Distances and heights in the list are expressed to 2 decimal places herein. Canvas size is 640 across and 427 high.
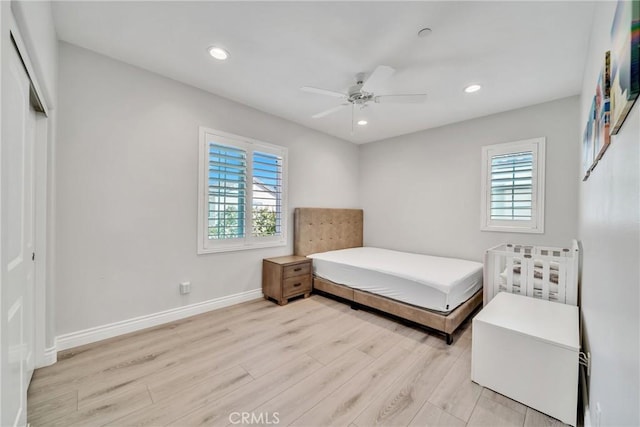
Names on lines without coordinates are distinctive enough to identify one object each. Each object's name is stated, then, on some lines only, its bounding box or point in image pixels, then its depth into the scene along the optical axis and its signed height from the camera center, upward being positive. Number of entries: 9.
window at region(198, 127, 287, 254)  3.04 +0.22
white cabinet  1.53 -0.93
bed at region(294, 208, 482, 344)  2.53 -0.77
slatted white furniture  2.27 -0.58
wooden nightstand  3.36 -0.93
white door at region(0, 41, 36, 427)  0.96 -0.16
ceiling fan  2.13 +1.17
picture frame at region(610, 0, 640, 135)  0.69 +0.49
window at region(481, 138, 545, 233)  3.18 +0.38
